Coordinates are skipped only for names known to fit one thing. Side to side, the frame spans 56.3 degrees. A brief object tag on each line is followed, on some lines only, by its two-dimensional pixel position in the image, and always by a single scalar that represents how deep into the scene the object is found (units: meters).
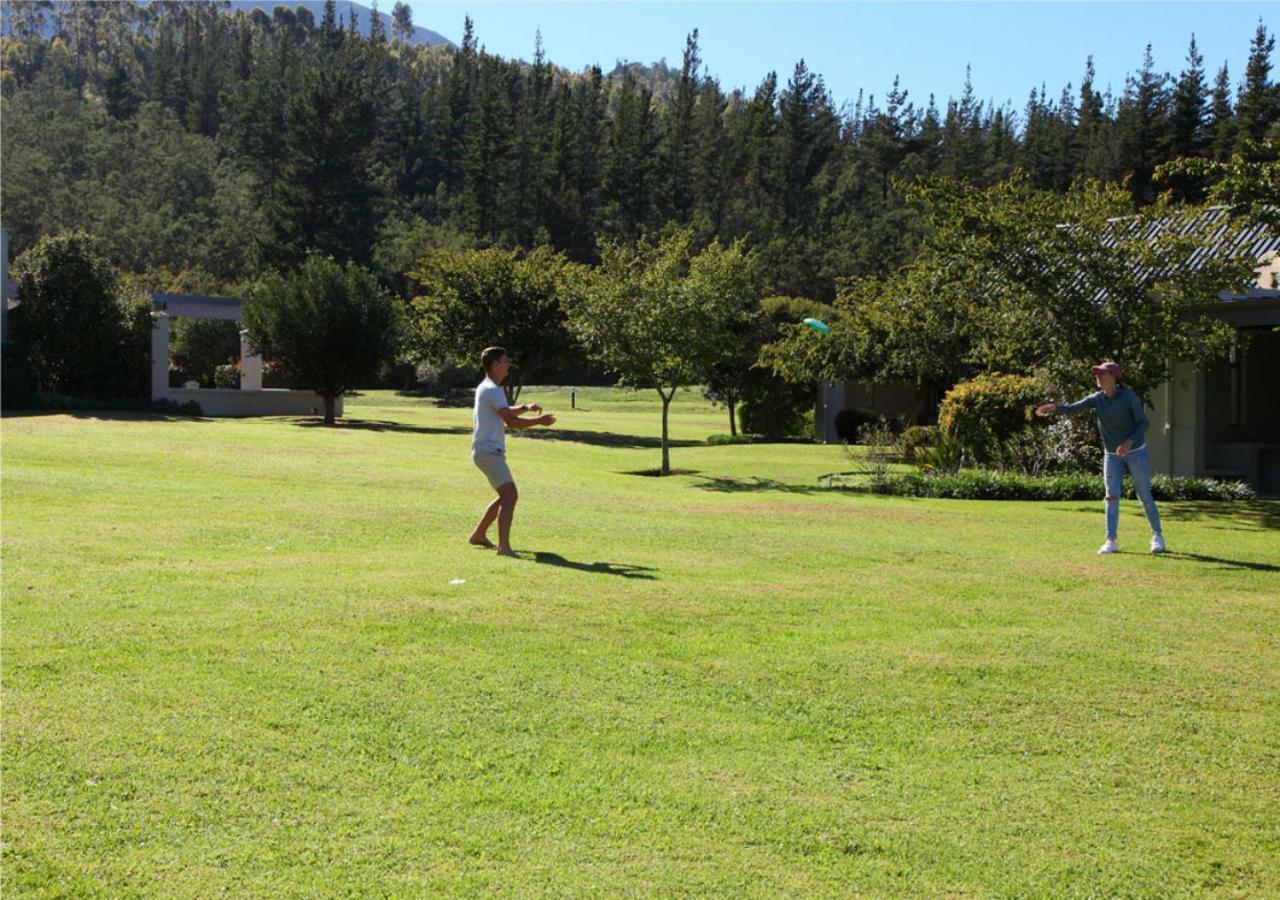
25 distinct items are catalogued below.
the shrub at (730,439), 36.69
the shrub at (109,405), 30.09
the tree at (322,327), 37.12
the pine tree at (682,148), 87.25
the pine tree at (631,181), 84.25
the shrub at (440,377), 61.84
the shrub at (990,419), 21.83
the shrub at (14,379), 29.61
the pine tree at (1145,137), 70.19
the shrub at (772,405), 39.50
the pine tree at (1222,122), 65.38
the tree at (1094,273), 18.44
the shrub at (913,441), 26.77
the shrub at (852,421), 36.44
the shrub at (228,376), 48.66
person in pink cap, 12.74
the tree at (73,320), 31.95
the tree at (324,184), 74.50
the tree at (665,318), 24.64
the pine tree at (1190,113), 70.00
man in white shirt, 11.03
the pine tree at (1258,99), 64.94
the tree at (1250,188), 15.72
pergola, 34.53
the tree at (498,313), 39.41
